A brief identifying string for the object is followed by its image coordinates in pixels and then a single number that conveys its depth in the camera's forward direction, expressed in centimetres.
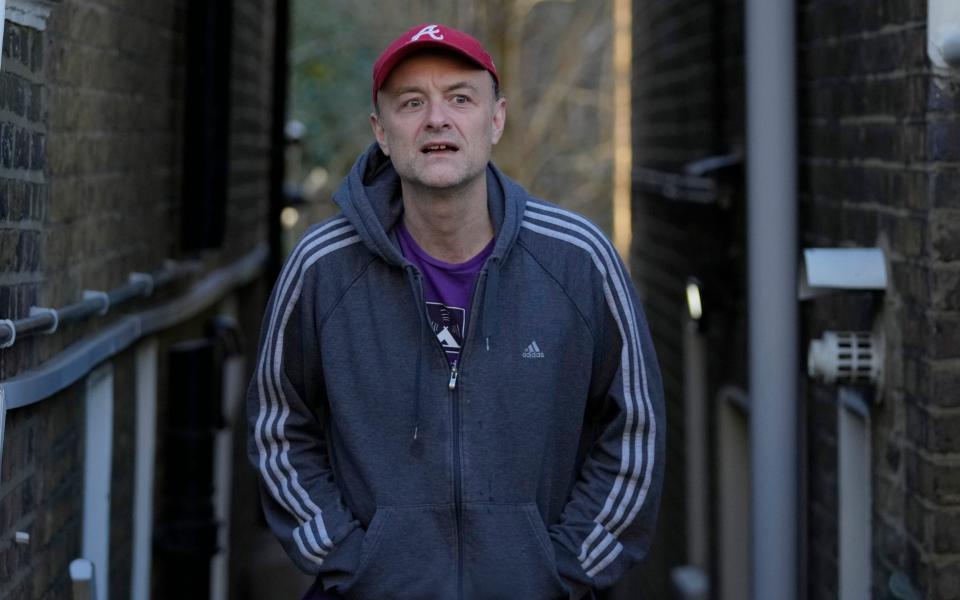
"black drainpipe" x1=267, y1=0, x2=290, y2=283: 991
